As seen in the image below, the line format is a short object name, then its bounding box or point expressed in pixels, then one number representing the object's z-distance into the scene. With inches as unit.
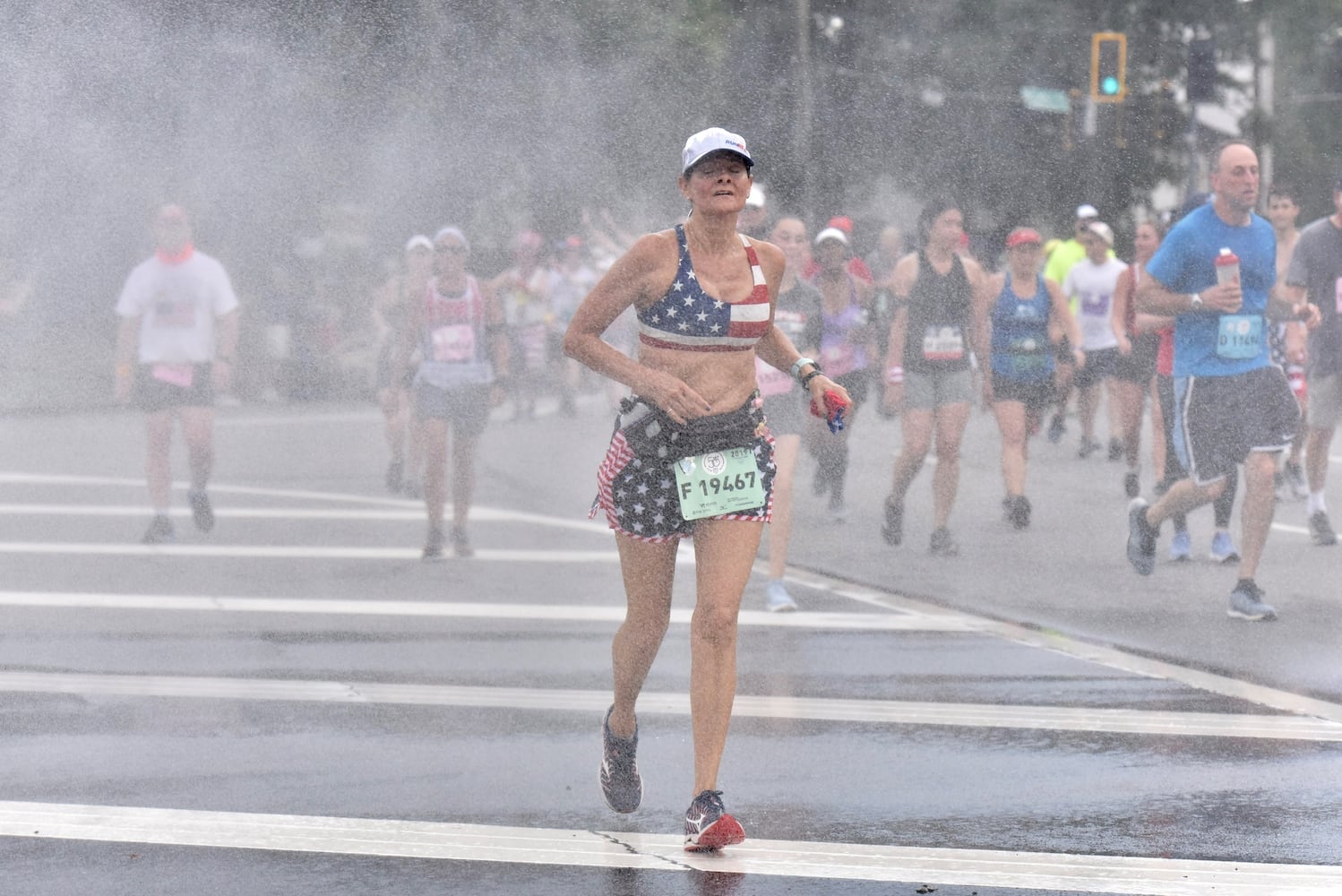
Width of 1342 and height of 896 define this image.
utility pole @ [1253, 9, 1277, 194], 1322.6
